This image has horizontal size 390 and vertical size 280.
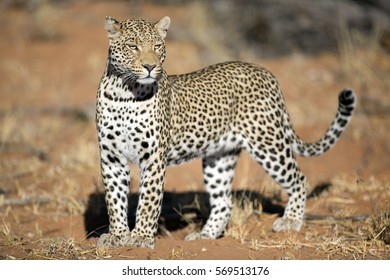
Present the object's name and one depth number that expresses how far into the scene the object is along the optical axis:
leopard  12.80
